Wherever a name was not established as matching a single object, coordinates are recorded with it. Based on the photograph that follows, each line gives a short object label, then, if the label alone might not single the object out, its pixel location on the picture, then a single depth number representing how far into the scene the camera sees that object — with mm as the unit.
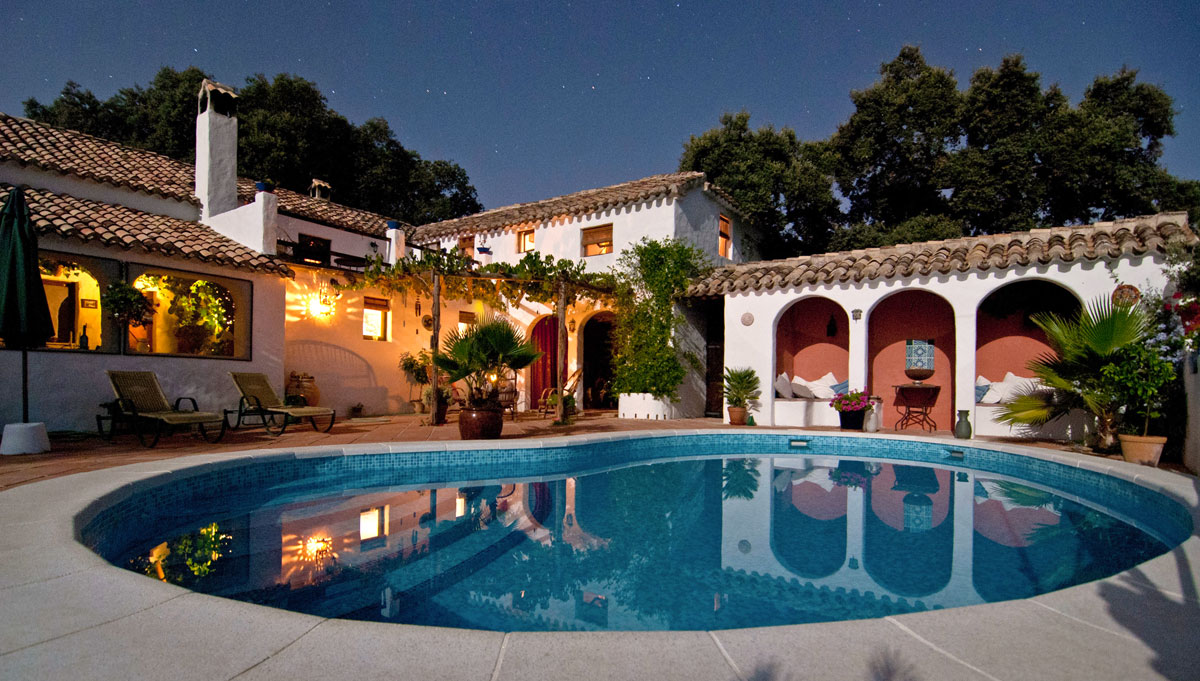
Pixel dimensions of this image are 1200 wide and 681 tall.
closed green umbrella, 6570
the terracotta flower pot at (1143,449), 6941
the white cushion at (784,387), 12336
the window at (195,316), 10219
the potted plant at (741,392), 11977
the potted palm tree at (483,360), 8258
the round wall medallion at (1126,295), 8566
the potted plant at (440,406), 10711
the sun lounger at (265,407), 8977
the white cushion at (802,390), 12586
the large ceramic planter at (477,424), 8367
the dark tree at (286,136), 24922
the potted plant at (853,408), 10695
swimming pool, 3533
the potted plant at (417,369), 14188
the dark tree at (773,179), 20266
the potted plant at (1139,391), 7051
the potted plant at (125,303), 8867
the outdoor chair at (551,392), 13805
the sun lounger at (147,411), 7691
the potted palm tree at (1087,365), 7664
